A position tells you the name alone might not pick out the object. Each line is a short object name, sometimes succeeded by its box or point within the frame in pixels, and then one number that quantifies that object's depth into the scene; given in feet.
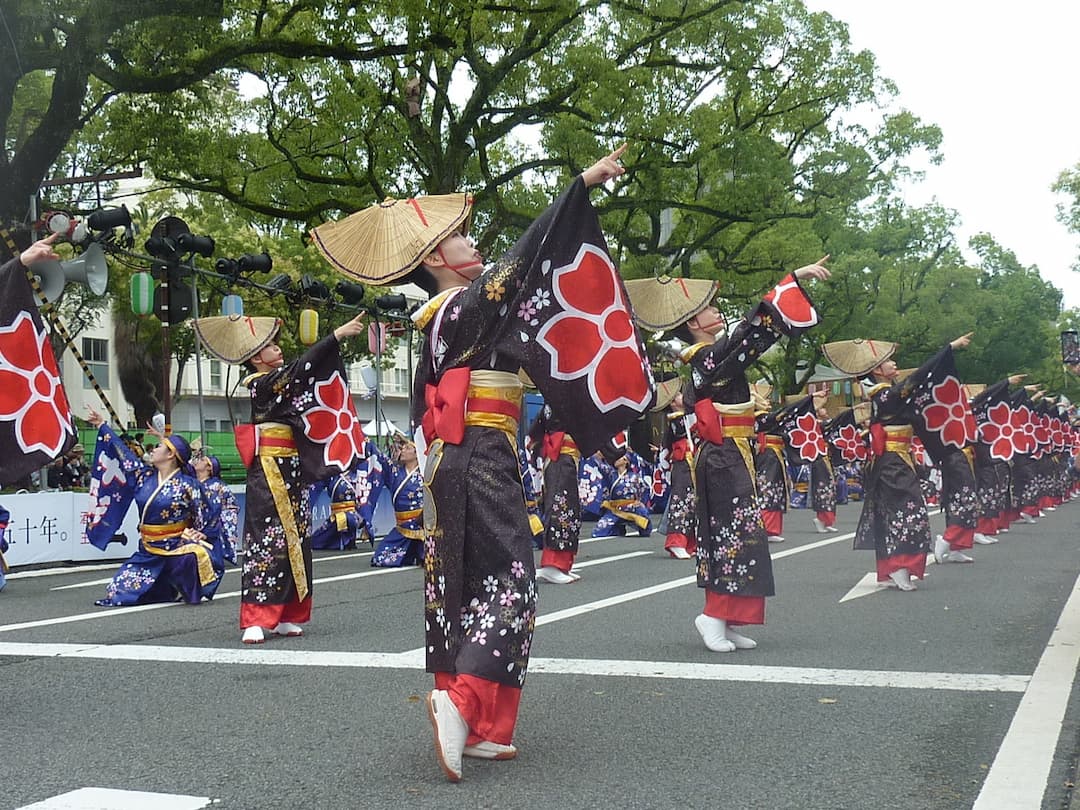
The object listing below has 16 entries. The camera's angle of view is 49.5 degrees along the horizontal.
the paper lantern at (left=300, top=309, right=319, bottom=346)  56.75
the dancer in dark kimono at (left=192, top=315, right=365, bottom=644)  23.11
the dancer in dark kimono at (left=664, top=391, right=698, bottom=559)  40.78
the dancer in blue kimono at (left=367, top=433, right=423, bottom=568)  39.58
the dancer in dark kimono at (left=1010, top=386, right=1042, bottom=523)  49.39
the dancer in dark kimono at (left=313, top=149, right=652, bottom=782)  12.78
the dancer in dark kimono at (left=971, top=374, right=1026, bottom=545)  41.70
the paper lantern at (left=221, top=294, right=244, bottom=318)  45.85
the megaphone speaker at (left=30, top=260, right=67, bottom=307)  38.83
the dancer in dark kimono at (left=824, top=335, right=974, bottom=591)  28.89
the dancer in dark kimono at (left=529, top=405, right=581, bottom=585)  33.71
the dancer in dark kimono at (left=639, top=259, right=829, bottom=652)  19.67
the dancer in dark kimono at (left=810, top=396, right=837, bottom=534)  54.49
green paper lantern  46.16
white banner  41.75
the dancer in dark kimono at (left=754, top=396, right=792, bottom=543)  47.37
